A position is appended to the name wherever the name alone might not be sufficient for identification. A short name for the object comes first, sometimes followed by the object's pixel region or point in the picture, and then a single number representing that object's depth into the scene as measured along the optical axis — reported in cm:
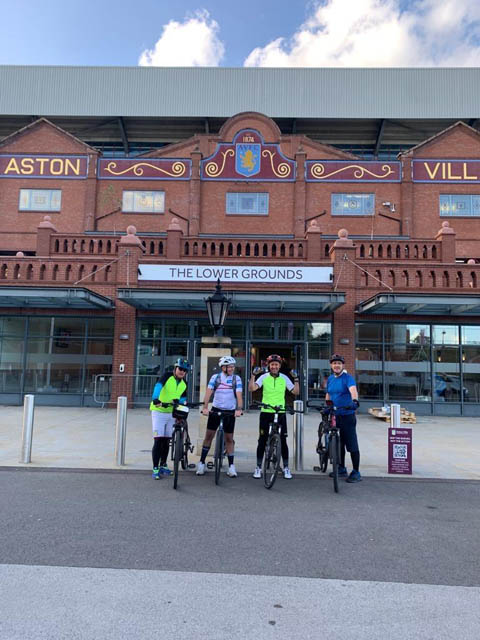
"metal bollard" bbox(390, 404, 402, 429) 769
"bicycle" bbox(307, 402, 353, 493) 637
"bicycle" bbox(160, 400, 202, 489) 635
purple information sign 729
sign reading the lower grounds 1525
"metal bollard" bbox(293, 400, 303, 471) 751
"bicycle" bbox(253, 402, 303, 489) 636
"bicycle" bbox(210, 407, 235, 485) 650
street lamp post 898
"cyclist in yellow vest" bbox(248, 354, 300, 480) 674
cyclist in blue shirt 693
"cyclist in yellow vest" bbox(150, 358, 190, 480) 680
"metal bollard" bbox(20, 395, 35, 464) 745
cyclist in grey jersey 689
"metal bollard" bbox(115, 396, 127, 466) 750
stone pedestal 861
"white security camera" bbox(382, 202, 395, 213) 2108
